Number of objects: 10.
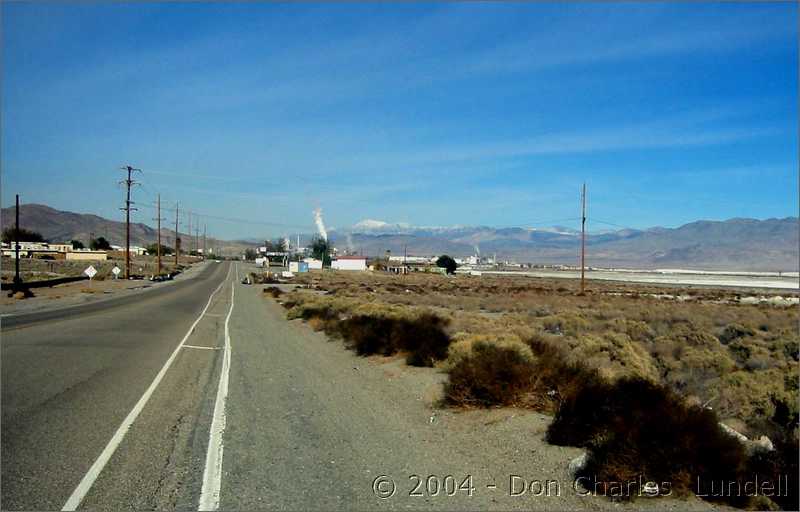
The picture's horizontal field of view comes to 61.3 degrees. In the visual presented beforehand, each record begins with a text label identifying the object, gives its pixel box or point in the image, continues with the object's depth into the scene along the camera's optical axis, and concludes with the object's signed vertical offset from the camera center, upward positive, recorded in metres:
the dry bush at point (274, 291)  53.22 -3.29
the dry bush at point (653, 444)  6.75 -2.02
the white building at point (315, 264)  152.98 -2.56
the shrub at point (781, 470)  6.55 -2.12
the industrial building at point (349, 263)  150.30 -2.23
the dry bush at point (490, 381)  10.55 -2.00
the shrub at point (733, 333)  26.94 -2.97
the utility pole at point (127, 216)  79.89 +4.03
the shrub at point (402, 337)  15.84 -2.22
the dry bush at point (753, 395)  13.20 -2.82
